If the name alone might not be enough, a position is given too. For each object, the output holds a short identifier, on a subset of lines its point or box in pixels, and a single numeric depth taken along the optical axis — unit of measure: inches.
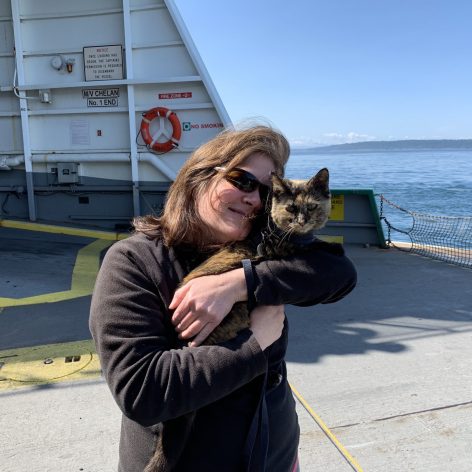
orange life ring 269.1
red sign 269.7
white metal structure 265.9
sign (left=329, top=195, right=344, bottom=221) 298.4
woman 40.5
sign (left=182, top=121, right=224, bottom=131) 272.5
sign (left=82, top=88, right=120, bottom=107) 274.5
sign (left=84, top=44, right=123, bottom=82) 269.0
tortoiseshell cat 44.3
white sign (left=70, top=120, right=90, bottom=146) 281.6
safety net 270.1
